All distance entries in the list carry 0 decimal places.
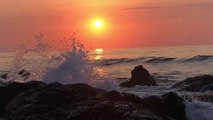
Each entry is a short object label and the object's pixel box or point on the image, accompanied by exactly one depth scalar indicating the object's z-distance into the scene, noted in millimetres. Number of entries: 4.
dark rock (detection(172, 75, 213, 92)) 19672
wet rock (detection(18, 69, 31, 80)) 23634
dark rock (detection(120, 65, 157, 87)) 24391
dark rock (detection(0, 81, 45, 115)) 13305
